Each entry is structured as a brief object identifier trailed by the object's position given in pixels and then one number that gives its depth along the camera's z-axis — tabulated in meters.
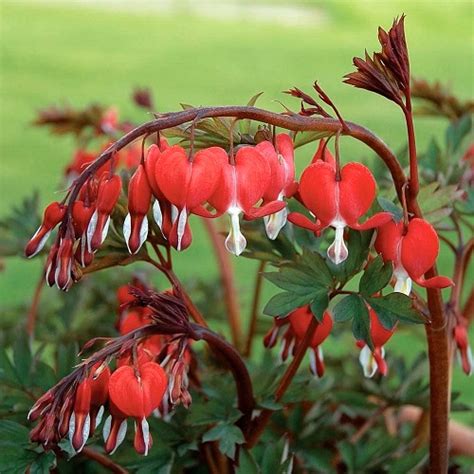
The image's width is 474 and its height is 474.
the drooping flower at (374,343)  0.70
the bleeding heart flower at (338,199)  0.65
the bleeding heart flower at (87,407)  0.63
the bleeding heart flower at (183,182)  0.63
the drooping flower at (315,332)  0.72
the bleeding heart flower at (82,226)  0.64
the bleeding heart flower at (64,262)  0.63
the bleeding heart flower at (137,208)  0.64
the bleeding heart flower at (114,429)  0.65
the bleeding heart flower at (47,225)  0.64
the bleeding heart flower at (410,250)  0.66
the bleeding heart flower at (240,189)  0.64
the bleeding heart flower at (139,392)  0.64
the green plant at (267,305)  0.64
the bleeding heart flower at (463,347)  0.73
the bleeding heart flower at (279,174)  0.65
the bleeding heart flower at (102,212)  0.64
